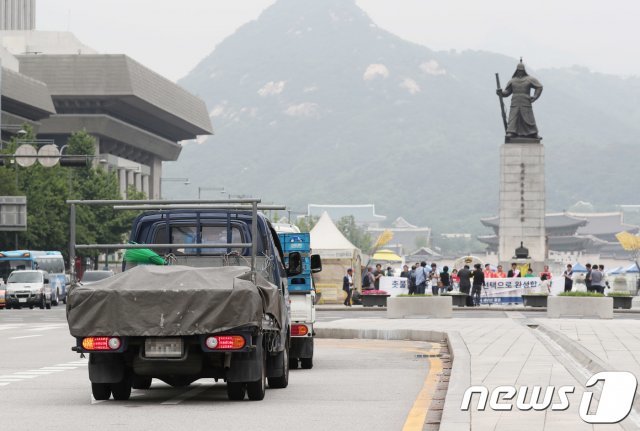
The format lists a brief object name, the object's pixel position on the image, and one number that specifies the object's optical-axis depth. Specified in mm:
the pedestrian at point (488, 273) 68162
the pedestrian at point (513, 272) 66312
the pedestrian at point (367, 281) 72125
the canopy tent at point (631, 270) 117750
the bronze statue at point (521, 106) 79125
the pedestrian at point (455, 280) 74788
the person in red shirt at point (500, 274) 68869
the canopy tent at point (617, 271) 124125
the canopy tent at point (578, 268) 103562
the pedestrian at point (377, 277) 68862
